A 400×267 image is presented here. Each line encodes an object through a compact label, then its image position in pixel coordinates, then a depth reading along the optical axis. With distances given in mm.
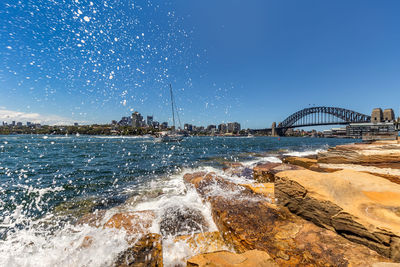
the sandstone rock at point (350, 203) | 2414
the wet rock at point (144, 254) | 2865
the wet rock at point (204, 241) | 3456
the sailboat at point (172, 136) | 67188
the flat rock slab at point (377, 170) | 4996
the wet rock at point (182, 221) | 4234
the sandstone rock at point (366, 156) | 5574
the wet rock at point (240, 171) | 9387
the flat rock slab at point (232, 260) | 2102
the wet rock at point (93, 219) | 4562
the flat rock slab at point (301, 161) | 10027
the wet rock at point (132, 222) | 3781
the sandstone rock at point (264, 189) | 4879
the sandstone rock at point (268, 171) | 8156
